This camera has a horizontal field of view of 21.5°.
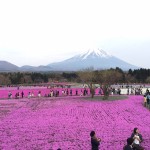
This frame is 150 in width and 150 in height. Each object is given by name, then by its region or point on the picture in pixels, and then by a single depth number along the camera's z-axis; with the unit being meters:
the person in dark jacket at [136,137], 16.65
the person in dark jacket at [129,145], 13.84
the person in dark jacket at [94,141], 16.23
